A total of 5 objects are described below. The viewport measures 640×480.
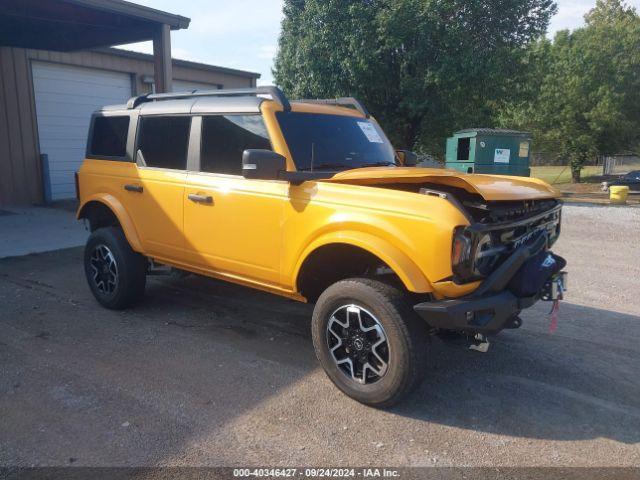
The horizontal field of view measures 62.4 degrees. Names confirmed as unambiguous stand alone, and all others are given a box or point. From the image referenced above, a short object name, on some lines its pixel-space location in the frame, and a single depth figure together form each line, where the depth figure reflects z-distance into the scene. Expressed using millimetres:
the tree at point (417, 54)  16156
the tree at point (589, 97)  24609
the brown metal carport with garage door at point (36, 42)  10039
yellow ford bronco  3205
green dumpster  14492
